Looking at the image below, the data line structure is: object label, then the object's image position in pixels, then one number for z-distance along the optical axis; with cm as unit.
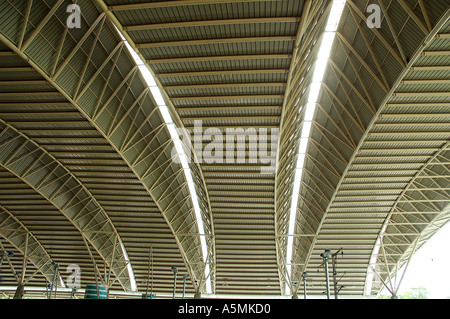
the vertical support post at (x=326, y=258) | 2446
